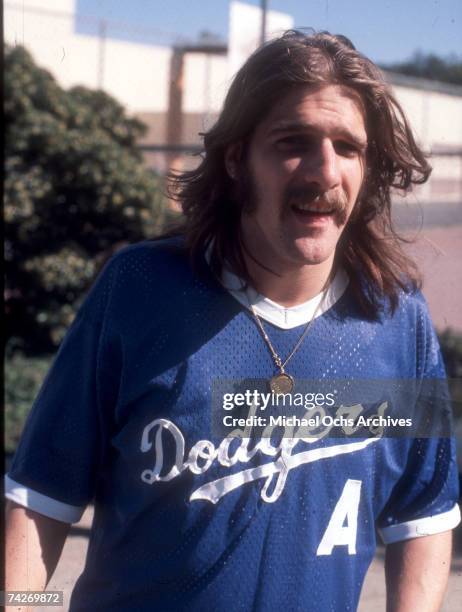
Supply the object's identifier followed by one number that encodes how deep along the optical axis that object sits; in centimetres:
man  135
